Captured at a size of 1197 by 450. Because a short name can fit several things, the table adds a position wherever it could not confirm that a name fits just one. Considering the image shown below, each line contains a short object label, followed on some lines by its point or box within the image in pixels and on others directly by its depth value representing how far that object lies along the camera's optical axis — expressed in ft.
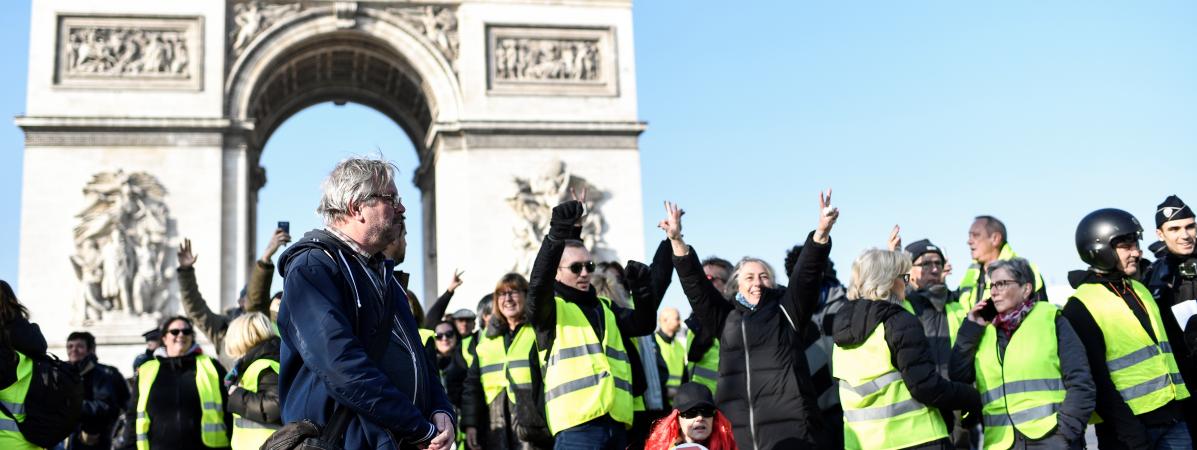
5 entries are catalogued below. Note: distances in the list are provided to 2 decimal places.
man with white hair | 10.53
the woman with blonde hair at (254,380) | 18.98
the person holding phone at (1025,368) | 16.80
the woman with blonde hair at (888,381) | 17.70
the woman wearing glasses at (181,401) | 23.47
